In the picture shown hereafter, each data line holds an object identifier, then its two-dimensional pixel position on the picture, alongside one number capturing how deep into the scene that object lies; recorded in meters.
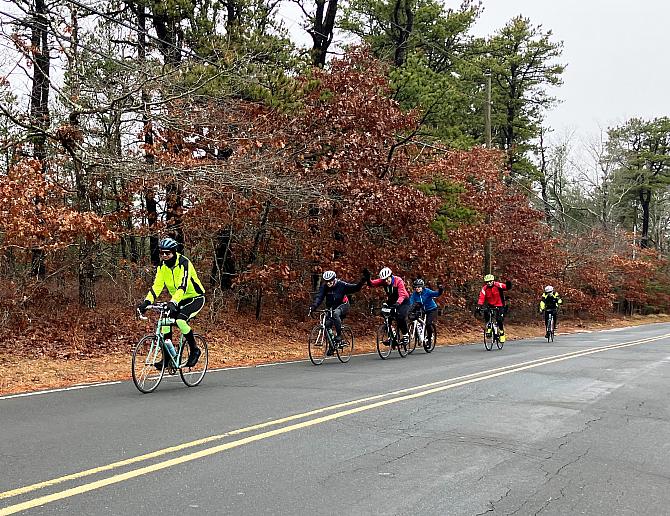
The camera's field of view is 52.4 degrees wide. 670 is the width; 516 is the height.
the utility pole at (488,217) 25.86
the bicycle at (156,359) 9.66
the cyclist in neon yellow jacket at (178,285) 9.89
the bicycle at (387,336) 15.89
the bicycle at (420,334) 17.27
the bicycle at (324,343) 14.09
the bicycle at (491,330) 19.28
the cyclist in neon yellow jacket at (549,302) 24.56
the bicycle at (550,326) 23.77
